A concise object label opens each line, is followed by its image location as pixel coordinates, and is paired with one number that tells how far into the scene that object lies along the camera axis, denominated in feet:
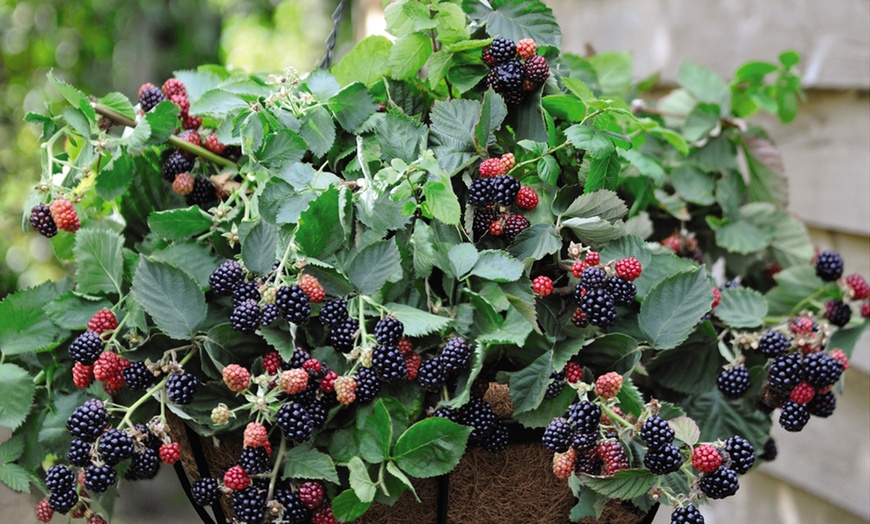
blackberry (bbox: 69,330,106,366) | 4.79
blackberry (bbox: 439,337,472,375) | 4.65
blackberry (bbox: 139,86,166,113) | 5.14
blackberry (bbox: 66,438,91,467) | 4.70
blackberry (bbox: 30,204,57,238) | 4.88
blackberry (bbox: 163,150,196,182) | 5.11
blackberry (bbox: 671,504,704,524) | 4.63
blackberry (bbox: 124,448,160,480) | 4.70
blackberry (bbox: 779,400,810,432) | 4.98
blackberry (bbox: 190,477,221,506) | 4.73
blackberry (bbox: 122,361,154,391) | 4.75
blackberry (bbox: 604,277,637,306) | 4.76
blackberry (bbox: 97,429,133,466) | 4.64
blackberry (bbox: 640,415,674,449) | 4.61
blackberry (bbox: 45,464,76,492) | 4.79
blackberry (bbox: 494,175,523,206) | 4.82
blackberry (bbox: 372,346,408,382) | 4.63
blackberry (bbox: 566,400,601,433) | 4.65
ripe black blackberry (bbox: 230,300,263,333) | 4.66
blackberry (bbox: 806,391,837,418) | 5.09
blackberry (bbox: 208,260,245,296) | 4.78
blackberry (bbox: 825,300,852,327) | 5.45
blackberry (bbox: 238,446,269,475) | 4.64
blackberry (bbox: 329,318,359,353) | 4.70
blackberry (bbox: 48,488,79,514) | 4.79
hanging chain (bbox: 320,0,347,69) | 5.18
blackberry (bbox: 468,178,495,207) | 4.84
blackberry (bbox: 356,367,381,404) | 4.66
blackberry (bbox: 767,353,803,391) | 5.01
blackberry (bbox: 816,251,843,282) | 5.54
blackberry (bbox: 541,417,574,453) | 4.63
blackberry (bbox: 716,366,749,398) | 5.10
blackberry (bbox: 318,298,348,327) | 4.70
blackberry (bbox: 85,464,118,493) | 4.69
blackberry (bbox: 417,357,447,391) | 4.66
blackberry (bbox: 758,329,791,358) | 5.11
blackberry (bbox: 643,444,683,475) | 4.62
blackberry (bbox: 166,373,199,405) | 4.69
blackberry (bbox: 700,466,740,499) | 4.62
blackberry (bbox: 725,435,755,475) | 4.69
